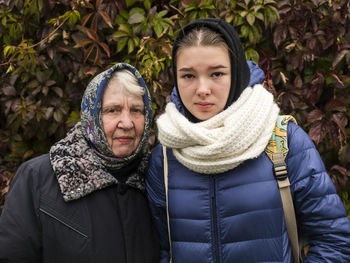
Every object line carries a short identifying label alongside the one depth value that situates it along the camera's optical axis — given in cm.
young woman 158
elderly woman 175
